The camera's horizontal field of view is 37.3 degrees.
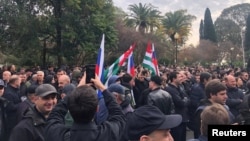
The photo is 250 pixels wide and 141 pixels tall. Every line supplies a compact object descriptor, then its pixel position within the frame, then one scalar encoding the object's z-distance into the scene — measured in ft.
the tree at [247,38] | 208.89
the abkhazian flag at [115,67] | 24.28
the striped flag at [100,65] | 17.17
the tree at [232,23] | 242.76
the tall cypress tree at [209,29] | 231.71
